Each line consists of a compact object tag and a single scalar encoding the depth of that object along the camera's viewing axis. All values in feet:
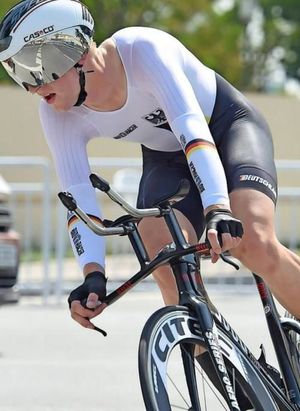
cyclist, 29.22
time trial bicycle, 26.89
